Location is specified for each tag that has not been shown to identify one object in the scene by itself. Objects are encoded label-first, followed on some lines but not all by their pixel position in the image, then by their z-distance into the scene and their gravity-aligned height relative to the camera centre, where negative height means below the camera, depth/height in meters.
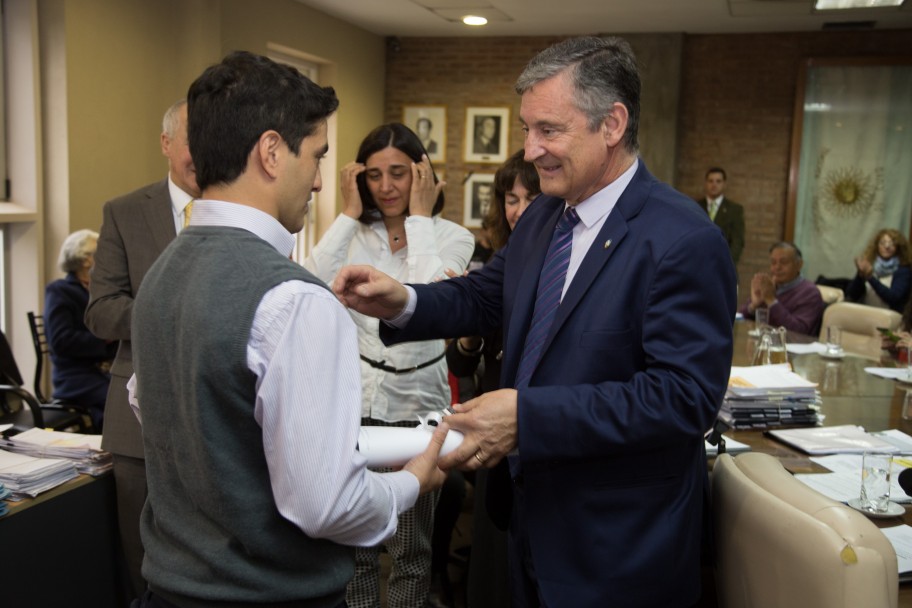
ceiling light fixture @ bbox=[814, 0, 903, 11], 7.02 +1.99
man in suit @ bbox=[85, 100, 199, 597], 2.26 -0.19
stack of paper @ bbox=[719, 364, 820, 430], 2.67 -0.57
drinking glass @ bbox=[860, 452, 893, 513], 1.93 -0.59
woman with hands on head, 2.71 -0.15
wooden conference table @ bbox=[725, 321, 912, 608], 2.42 -0.65
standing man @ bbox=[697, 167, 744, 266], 9.05 +0.18
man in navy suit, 1.45 -0.27
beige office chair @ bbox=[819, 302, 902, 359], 4.91 -0.56
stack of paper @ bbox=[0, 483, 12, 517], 1.94 -0.71
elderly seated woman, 4.35 -0.76
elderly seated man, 5.37 -0.43
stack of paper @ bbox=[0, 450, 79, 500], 2.04 -0.68
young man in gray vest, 1.14 -0.24
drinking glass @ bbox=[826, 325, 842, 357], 4.20 -0.56
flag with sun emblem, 8.96 +0.79
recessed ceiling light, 8.68 +2.15
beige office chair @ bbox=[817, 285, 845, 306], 6.74 -0.52
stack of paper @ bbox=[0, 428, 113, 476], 2.26 -0.68
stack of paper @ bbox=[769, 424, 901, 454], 2.41 -0.63
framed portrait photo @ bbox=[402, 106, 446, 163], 10.32 +1.18
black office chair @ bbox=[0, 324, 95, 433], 3.95 -1.03
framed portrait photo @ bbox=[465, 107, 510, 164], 10.11 +1.06
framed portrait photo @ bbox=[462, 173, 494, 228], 10.22 +0.28
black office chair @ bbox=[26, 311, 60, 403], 4.61 -0.83
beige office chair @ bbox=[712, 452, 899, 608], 1.29 -0.53
